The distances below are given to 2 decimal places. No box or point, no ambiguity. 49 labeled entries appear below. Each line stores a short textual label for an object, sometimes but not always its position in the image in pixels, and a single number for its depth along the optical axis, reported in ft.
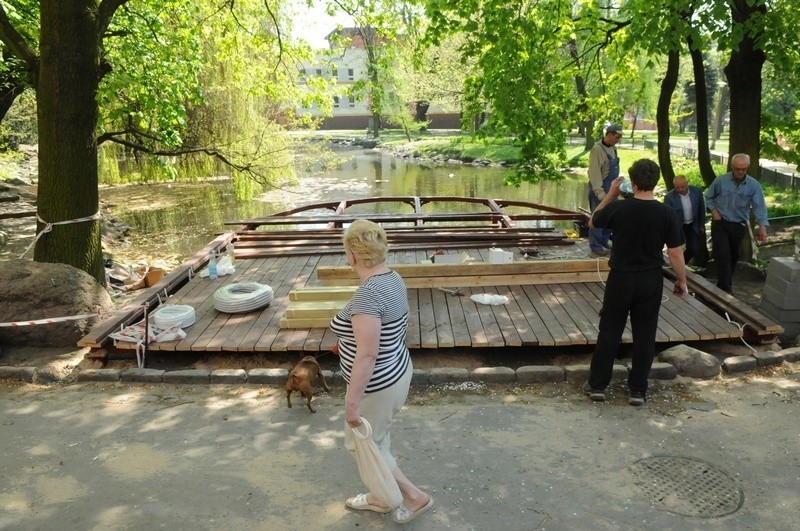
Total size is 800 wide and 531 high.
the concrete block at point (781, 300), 19.44
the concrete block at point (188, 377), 17.61
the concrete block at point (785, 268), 19.10
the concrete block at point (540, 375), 17.24
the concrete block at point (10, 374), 18.01
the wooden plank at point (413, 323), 18.58
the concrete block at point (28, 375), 17.92
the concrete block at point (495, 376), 17.26
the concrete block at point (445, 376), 17.28
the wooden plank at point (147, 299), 18.79
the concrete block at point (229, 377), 17.54
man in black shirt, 14.32
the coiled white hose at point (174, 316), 19.40
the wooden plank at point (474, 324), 18.58
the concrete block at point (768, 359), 17.67
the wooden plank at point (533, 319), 18.63
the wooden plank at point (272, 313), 18.65
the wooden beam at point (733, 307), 18.66
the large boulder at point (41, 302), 19.83
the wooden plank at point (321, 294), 20.59
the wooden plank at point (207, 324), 18.71
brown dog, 15.60
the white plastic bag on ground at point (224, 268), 25.88
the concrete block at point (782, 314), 19.58
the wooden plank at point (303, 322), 19.69
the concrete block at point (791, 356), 17.89
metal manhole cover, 11.53
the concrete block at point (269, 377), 17.49
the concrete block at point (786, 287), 19.21
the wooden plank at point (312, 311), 19.72
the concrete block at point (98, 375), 17.78
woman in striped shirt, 9.24
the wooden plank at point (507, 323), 18.54
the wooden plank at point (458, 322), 18.62
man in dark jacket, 24.93
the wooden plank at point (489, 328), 18.48
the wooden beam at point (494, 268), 23.26
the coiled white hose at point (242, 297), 21.02
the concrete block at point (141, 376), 17.67
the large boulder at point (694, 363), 17.17
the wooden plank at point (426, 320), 18.62
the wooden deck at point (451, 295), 18.83
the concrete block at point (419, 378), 17.25
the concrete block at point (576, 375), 17.22
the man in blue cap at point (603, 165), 25.57
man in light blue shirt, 21.83
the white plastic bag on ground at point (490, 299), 21.62
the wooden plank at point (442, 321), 18.61
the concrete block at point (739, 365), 17.47
